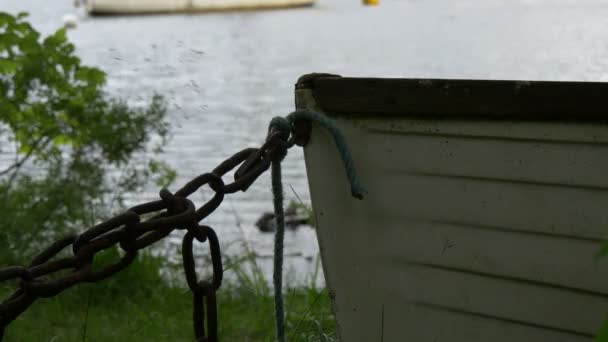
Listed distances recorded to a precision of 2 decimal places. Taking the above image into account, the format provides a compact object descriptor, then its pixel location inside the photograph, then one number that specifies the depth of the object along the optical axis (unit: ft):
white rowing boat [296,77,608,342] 8.30
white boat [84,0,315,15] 100.27
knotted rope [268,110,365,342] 8.39
